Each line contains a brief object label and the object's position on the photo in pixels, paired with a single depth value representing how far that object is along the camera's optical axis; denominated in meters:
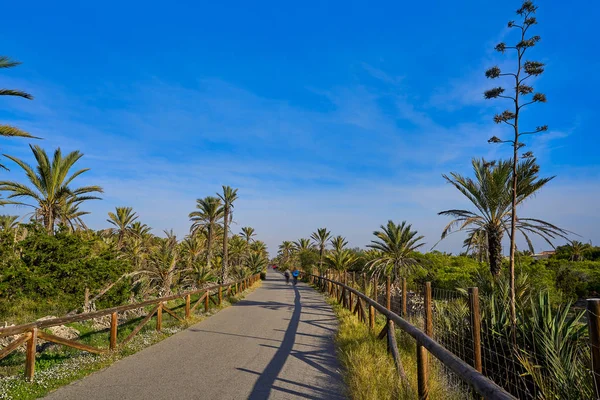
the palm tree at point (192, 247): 32.16
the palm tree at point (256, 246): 74.41
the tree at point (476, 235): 14.74
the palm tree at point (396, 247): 28.39
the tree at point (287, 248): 95.12
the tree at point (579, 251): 54.52
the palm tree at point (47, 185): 16.84
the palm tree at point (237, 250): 52.24
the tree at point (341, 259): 38.78
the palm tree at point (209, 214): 35.66
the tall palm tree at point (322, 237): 51.25
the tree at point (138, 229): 39.09
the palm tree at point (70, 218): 17.80
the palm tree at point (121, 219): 37.25
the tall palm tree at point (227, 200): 33.34
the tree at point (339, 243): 43.39
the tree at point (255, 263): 46.32
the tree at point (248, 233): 68.19
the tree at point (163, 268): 19.55
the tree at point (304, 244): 66.00
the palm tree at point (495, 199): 13.20
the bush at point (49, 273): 12.43
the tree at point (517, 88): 8.94
